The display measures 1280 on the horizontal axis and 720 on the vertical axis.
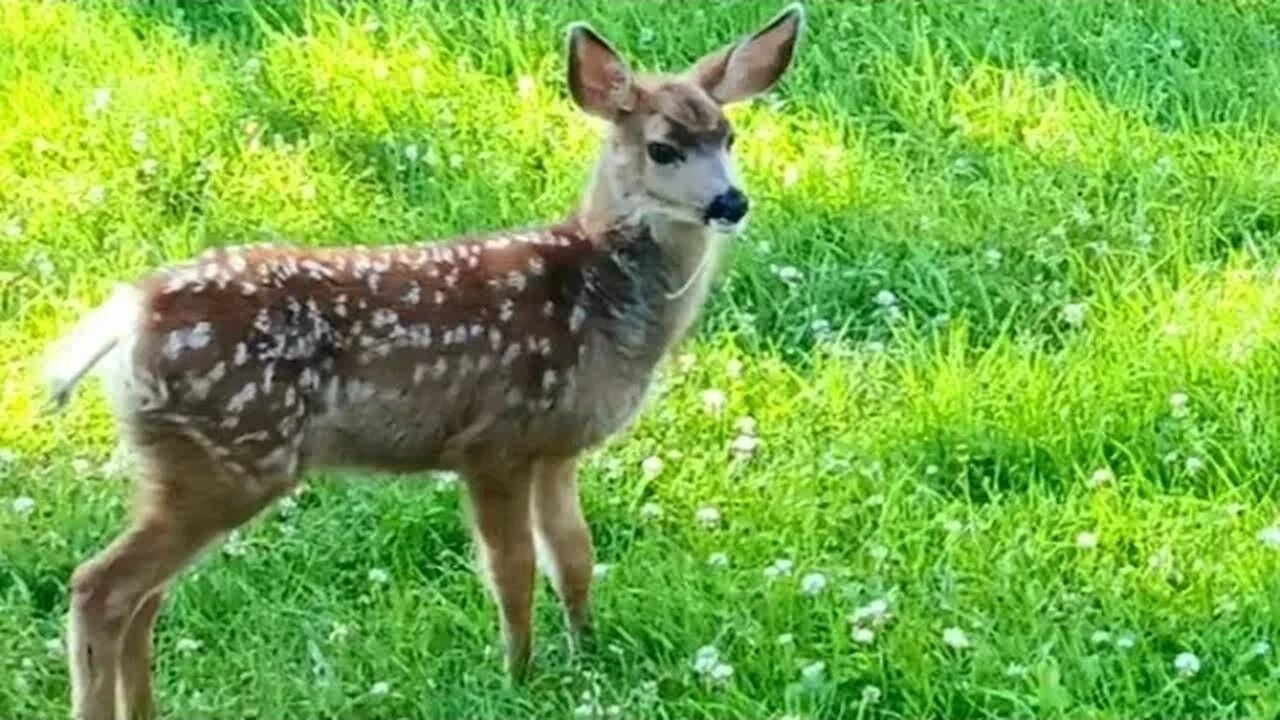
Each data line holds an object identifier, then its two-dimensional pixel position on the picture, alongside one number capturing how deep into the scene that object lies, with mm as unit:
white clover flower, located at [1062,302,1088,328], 6477
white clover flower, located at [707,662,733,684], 5109
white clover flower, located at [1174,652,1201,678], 5086
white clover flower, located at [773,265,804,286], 6758
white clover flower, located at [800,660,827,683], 5102
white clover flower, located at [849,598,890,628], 5246
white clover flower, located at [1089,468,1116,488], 5715
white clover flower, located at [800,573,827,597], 5371
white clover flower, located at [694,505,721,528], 5703
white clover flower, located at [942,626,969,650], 5168
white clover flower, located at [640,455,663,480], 5891
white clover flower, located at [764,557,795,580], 5441
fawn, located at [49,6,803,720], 4941
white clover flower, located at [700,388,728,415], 6137
